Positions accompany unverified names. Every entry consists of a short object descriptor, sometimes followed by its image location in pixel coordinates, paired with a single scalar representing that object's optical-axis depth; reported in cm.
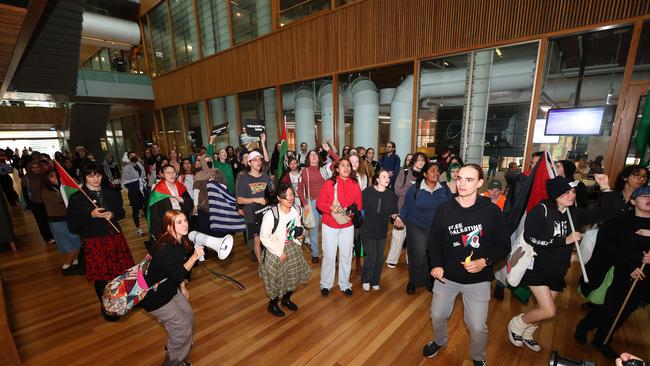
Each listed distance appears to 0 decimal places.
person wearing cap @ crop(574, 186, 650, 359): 225
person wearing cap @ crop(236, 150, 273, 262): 381
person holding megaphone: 199
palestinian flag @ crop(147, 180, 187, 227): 348
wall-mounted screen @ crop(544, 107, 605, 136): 433
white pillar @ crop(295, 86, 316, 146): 816
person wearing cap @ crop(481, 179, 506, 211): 344
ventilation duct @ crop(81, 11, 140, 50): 1057
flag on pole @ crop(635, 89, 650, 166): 316
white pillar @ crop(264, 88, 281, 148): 903
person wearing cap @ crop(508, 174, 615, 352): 227
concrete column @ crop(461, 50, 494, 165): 534
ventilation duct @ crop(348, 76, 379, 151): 709
